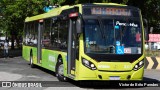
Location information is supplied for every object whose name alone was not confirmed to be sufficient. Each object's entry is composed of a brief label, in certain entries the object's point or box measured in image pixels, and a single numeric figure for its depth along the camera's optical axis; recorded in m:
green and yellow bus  13.62
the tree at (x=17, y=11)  48.12
